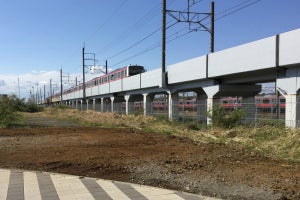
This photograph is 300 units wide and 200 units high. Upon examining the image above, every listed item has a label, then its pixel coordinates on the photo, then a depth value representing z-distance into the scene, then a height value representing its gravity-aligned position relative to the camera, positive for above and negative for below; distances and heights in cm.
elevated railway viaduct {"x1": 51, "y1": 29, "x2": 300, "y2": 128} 1730 +131
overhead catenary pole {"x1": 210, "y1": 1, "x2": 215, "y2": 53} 2995 +500
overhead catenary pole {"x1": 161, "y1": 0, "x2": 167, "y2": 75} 3167 +456
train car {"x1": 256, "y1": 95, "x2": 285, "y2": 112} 2949 -47
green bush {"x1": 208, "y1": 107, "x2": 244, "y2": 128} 2052 -104
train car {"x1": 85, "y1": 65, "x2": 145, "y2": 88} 4519 +284
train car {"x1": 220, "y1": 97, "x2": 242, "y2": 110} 3996 -30
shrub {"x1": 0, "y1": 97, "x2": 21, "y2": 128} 2850 -132
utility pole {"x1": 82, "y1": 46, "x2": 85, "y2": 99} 7095 +362
